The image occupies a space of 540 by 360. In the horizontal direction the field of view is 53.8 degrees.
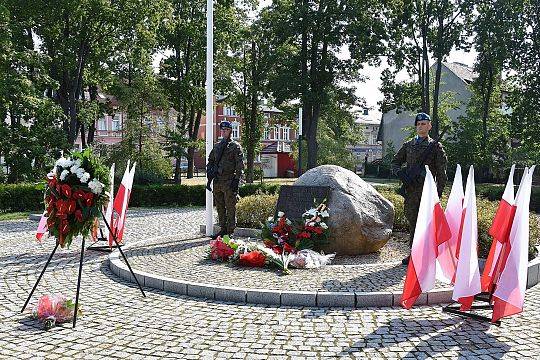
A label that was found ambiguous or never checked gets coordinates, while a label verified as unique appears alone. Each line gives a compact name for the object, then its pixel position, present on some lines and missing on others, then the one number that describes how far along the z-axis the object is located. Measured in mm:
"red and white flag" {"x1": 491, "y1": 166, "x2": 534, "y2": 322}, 5586
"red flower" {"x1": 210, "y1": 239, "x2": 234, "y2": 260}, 8711
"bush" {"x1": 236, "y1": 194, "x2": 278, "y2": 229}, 12427
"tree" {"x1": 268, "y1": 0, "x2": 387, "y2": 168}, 30562
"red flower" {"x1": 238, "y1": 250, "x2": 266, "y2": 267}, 8328
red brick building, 65938
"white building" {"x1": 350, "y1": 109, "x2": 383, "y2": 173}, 85062
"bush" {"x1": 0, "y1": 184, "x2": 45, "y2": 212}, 19312
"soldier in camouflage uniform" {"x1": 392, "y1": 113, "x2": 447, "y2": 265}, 8680
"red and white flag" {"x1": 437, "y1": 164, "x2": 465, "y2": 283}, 6523
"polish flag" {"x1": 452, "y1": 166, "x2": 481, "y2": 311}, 5965
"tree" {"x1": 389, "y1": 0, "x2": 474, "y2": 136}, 30188
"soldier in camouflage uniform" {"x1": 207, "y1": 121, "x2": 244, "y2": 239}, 10914
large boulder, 9492
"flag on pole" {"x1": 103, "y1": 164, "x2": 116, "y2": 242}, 10025
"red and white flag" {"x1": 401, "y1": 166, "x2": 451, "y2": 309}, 6086
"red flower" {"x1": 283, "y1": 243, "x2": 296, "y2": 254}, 8859
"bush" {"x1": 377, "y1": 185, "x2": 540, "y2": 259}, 8977
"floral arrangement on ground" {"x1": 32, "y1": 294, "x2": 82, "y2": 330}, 5672
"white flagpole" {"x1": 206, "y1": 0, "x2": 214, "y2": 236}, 11461
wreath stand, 5625
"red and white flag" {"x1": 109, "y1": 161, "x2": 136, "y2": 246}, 10039
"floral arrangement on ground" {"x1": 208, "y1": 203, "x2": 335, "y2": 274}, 8336
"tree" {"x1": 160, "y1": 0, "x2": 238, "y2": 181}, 34250
